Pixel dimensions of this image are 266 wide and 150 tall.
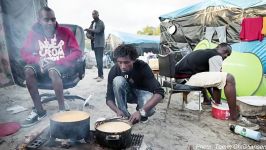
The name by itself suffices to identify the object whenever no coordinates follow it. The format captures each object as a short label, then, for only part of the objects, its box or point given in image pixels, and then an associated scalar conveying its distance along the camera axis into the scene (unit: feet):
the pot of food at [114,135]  6.03
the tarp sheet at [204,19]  29.07
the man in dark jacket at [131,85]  9.34
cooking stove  6.05
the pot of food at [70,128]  6.19
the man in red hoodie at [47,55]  11.75
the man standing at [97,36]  25.22
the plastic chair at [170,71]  12.99
